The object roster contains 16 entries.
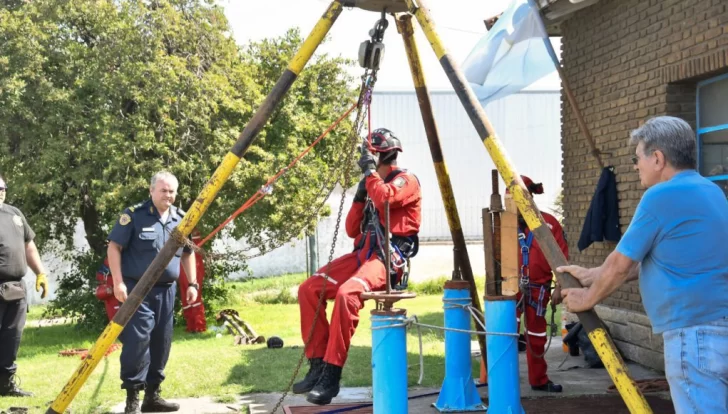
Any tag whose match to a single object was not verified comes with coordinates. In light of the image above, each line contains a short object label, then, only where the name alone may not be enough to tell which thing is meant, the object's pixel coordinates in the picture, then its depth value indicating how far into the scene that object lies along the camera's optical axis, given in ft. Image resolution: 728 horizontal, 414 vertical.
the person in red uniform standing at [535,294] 24.11
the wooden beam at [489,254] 20.26
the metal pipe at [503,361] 19.48
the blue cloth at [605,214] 28.50
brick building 24.71
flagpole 27.48
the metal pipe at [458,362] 21.71
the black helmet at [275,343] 35.78
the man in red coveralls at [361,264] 18.98
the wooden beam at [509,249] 20.20
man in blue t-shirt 11.87
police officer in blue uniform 22.13
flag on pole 28.78
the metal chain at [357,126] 19.49
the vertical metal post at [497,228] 20.34
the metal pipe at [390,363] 17.02
